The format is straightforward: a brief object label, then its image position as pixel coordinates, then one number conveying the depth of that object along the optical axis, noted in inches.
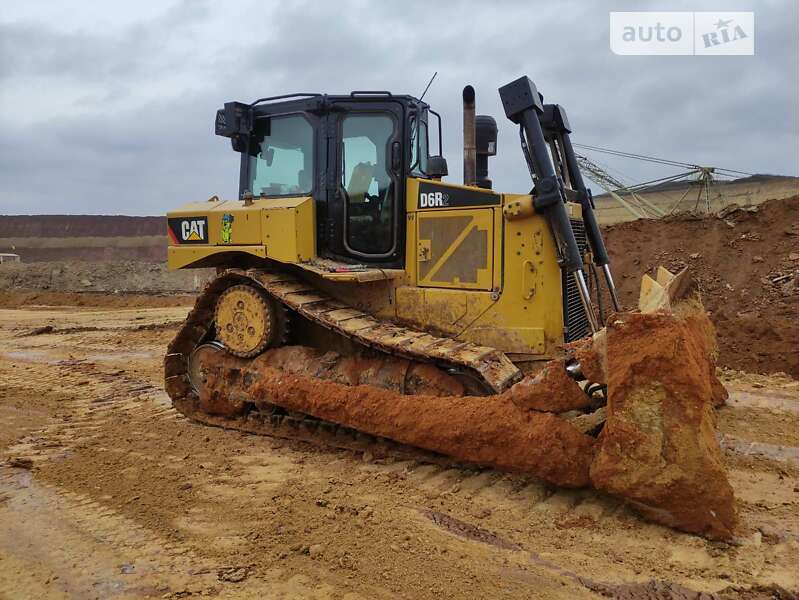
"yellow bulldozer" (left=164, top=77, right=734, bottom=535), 166.4
